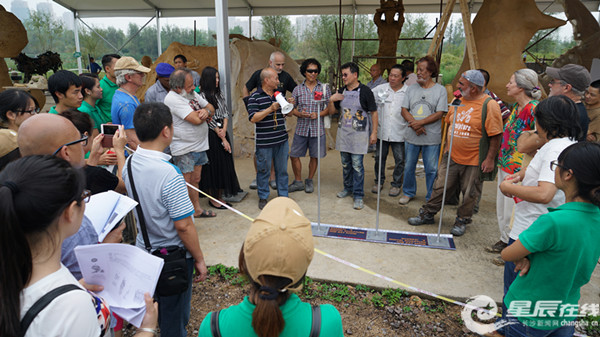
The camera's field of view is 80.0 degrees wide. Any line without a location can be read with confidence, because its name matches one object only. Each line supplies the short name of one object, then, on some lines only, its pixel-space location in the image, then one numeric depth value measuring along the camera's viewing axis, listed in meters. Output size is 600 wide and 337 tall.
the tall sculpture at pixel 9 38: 7.62
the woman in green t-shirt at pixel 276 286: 1.05
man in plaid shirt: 4.69
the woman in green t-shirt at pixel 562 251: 1.53
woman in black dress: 4.29
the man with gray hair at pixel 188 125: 3.75
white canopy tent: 9.78
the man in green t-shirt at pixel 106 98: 3.68
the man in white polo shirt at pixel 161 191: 1.91
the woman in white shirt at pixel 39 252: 0.94
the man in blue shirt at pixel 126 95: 3.19
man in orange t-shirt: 3.64
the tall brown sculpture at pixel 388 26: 8.09
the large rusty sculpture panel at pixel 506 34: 5.98
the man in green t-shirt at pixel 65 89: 3.02
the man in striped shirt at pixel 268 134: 4.25
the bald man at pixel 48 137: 1.66
